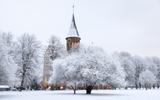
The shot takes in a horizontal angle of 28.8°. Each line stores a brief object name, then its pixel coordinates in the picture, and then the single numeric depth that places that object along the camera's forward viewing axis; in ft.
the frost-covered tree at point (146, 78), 365.53
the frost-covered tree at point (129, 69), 375.45
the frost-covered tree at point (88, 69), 171.94
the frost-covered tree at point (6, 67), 137.17
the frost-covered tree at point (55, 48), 256.73
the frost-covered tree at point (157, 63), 413.80
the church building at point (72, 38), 370.53
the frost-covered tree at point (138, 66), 384.02
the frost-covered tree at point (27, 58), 216.33
